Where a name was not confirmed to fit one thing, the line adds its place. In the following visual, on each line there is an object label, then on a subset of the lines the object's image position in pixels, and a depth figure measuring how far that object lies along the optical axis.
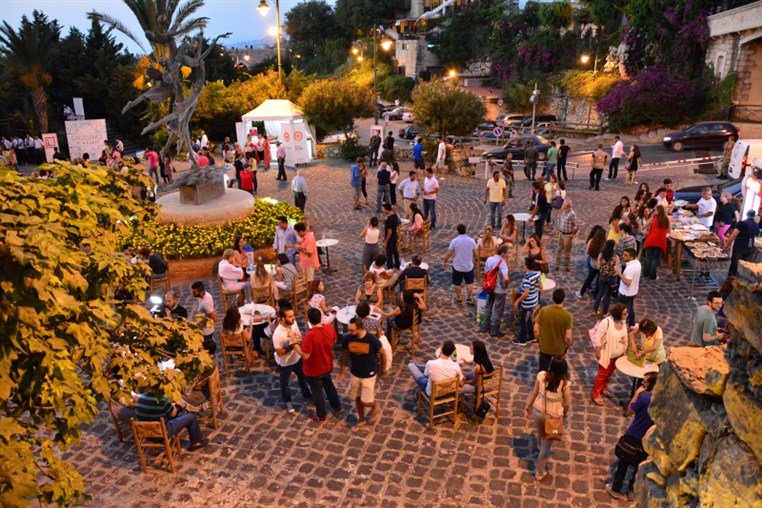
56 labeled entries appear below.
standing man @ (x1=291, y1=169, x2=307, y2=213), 15.22
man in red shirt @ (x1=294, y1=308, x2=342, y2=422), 6.94
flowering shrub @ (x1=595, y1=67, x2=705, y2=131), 30.47
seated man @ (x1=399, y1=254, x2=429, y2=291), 9.53
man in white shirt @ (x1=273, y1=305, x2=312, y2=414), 7.24
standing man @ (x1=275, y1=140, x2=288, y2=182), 20.94
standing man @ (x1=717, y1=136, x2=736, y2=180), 19.89
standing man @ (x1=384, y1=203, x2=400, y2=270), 11.48
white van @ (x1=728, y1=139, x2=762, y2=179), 16.05
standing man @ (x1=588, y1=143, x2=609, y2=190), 17.83
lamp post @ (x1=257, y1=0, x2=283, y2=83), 23.28
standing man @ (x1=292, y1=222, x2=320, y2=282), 10.49
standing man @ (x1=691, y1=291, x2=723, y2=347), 7.24
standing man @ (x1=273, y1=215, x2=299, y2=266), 10.86
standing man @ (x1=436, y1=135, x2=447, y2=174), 20.94
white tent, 23.59
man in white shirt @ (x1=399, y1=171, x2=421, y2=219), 14.30
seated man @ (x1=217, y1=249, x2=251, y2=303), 9.76
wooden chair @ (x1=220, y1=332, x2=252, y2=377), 8.27
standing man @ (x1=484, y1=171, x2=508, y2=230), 13.60
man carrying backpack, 8.99
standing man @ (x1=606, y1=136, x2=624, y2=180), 18.66
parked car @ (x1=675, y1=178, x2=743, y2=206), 14.32
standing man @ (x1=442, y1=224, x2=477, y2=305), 10.12
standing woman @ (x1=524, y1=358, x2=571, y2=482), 5.91
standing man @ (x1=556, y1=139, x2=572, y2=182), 18.64
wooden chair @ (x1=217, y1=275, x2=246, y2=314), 9.94
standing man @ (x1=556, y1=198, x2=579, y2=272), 11.54
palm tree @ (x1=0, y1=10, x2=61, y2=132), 26.23
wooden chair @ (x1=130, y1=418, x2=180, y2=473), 6.20
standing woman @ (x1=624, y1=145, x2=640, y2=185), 18.06
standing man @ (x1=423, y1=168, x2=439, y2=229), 14.15
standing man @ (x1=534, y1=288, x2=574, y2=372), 7.48
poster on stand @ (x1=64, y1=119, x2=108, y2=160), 21.25
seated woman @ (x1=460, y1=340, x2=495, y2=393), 7.08
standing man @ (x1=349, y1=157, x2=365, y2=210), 16.28
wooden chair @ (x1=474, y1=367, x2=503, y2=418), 7.07
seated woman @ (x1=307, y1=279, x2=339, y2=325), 8.78
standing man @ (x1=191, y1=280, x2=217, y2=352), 8.39
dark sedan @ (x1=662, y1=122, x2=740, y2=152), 25.75
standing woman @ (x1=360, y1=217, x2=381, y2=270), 10.73
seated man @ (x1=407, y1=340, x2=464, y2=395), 6.95
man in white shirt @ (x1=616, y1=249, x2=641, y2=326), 8.67
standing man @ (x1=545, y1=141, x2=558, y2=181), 18.20
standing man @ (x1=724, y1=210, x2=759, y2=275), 10.37
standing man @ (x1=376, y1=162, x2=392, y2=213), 15.48
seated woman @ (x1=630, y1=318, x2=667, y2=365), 7.00
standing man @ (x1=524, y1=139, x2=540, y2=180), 18.28
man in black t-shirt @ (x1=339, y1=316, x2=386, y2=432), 6.86
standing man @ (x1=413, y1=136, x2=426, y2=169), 19.86
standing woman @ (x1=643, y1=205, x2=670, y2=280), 10.82
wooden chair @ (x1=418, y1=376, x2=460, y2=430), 6.91
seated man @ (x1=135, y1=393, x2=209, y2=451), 6.47
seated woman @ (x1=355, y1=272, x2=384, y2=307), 8.98
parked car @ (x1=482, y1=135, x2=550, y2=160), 24.53
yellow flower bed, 12.29
